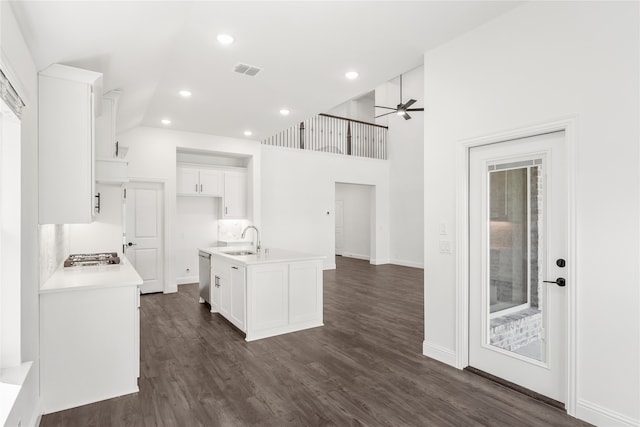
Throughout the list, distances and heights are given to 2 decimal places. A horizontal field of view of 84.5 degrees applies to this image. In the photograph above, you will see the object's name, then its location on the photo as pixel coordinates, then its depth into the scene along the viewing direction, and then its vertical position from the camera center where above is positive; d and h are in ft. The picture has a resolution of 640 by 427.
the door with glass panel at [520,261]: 8.80 -1.35
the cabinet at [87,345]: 8.59 -3.37
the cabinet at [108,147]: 11.98 +2.40
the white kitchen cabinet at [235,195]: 24.82 +1.29
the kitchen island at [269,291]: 13.48 -3.18
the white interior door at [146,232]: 21.16 -1.13
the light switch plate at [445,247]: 11.19 -1.09
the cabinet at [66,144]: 8.29 +1.70
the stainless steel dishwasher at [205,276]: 17.66 -3.23
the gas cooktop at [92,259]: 12.60 -1.74
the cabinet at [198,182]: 23.06 +2.11
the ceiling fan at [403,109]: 20.96 +6.32
